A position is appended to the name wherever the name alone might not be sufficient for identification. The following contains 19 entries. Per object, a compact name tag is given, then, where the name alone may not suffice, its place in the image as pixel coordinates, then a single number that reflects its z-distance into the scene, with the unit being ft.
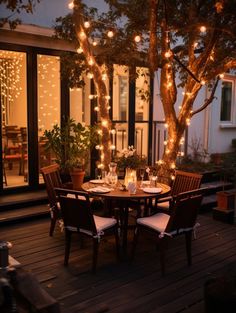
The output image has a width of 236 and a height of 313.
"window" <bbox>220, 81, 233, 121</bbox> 31.35
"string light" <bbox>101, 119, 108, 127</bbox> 17.78
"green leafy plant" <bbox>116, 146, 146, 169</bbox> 14.83
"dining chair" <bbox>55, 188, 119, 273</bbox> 12.23
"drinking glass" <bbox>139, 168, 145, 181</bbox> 16.33
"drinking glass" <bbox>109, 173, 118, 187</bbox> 15.15
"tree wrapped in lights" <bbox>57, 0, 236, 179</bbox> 16.26
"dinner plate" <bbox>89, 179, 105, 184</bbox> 15.66
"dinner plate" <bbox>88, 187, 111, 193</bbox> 13.84
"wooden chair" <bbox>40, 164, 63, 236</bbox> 15.51
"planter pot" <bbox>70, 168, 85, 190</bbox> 19.71
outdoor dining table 13.42
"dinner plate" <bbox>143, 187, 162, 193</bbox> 14.11
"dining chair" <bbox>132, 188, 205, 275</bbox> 12.31
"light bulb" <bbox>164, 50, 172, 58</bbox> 16.19
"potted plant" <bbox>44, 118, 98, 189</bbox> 19.80
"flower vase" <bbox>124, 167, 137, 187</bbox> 14.49
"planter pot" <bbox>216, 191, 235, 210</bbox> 18.43
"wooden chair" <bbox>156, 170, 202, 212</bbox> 15.83
